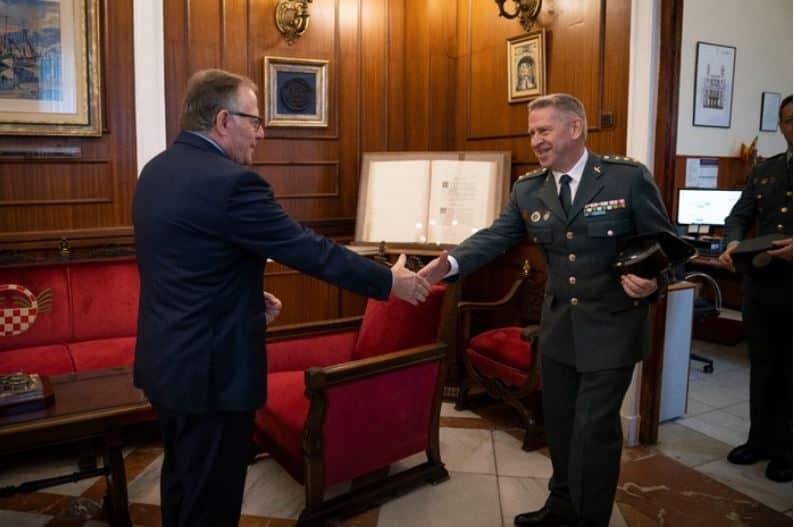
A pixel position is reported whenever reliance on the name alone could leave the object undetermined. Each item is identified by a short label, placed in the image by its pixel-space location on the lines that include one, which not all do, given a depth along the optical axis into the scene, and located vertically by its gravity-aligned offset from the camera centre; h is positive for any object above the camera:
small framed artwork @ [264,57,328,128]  4.06 +0.62
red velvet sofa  3.07 -0.65
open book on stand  3.81 -0.02
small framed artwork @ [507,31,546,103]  3.61 +0.72
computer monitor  5.00 -0.08
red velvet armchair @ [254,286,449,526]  2.40 -0.85
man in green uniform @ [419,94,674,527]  2.10 -0.29
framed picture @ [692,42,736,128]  5.07 +0.88
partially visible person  2.79 -0.55
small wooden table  2.09 -0.76
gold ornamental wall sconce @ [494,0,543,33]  3.61 +1.01
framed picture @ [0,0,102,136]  3.34 +0.62
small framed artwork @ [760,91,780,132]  5.40 +0.71
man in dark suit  1.62 -0.23
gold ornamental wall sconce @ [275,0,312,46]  3.98 +1.05
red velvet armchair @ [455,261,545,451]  3.21 -0.85
